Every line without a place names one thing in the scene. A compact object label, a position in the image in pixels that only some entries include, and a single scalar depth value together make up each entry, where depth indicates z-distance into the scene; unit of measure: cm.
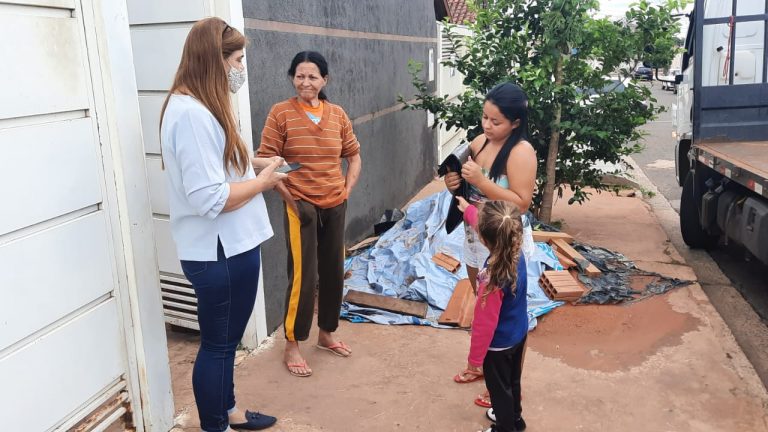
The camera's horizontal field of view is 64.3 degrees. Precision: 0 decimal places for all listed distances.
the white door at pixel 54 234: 214
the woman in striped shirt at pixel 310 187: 339
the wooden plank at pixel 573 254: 511
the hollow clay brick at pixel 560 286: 467
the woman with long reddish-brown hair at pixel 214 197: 231
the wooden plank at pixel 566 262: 515
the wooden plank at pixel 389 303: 450
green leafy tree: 575
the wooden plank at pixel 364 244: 575
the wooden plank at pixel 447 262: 494
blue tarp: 453
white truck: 509
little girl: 258
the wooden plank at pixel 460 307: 431
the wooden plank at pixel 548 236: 561
